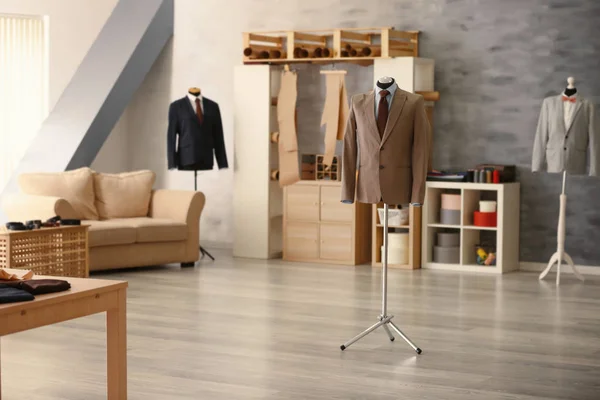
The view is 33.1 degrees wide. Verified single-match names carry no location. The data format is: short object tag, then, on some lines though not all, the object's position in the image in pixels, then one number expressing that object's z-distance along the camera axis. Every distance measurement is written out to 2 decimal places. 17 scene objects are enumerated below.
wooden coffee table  3.79
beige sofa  8.69
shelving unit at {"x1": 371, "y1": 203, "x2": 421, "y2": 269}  9.20
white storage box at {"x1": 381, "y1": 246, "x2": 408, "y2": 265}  9.27
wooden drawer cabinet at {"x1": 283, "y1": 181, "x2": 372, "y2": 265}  9.54
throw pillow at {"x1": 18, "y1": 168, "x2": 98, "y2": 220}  8.97
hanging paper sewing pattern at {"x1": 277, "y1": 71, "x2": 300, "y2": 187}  9.69
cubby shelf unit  8.89
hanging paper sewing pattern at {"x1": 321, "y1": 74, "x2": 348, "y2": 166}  9.45
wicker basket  7.61
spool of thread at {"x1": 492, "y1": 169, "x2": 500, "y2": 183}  8.93
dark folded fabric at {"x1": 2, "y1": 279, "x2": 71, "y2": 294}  3.97
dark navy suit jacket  9.76
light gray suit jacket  8.37
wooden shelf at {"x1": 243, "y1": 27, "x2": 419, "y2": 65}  9.38
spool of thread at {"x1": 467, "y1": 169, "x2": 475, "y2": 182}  9.09
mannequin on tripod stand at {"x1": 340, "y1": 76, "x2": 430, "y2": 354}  5.64
